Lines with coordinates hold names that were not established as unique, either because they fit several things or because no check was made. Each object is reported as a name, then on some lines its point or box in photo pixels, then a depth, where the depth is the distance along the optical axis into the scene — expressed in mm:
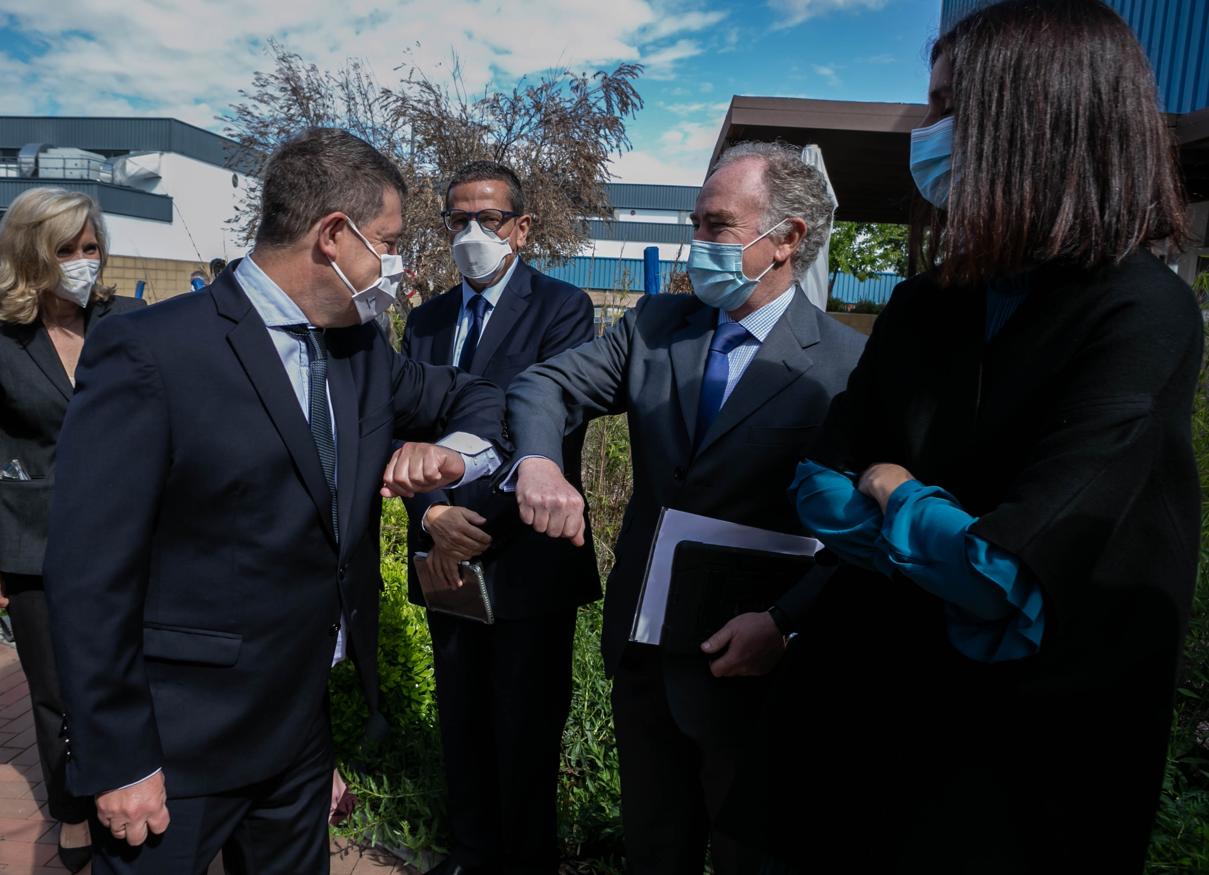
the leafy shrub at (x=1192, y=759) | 2605
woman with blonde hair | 3094
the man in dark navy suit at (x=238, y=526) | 1646
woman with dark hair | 1161
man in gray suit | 2105
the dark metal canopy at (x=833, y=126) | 6109
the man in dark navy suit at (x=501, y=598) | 2814
